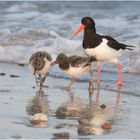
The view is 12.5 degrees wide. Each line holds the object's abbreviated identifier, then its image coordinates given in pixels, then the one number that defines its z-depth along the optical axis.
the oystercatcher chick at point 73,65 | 10.24
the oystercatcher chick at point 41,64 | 10.27
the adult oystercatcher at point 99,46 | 10.87
